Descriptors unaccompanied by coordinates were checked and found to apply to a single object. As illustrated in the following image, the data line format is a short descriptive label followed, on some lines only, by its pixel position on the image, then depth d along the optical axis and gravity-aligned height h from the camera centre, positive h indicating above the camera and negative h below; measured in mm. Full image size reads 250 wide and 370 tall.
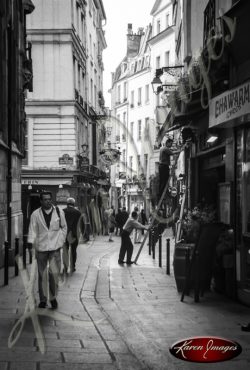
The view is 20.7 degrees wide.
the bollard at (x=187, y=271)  11445 -1270
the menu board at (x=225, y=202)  11656 -98
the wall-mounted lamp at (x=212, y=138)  13655 +1177
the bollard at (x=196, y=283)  11194 -1437
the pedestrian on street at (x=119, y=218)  25864 -797
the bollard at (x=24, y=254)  16112 -1419
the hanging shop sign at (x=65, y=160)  35938 +1964
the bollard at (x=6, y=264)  13155 -1295
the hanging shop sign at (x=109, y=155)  48731 +3010
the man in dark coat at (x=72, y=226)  16453 -704
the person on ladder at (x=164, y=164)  17272 +840
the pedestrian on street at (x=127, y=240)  18578 -1176
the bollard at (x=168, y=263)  15461 -1509
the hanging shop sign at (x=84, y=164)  37656 +1878
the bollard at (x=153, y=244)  20703 -1462
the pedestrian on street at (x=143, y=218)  43281 -1345
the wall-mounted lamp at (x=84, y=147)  38500 +2854
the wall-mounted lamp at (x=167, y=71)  20797 +3911
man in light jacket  10688 -654
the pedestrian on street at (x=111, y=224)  31547 -1290
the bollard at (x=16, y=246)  15224 -1098
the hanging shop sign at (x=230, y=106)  9867 +1394
